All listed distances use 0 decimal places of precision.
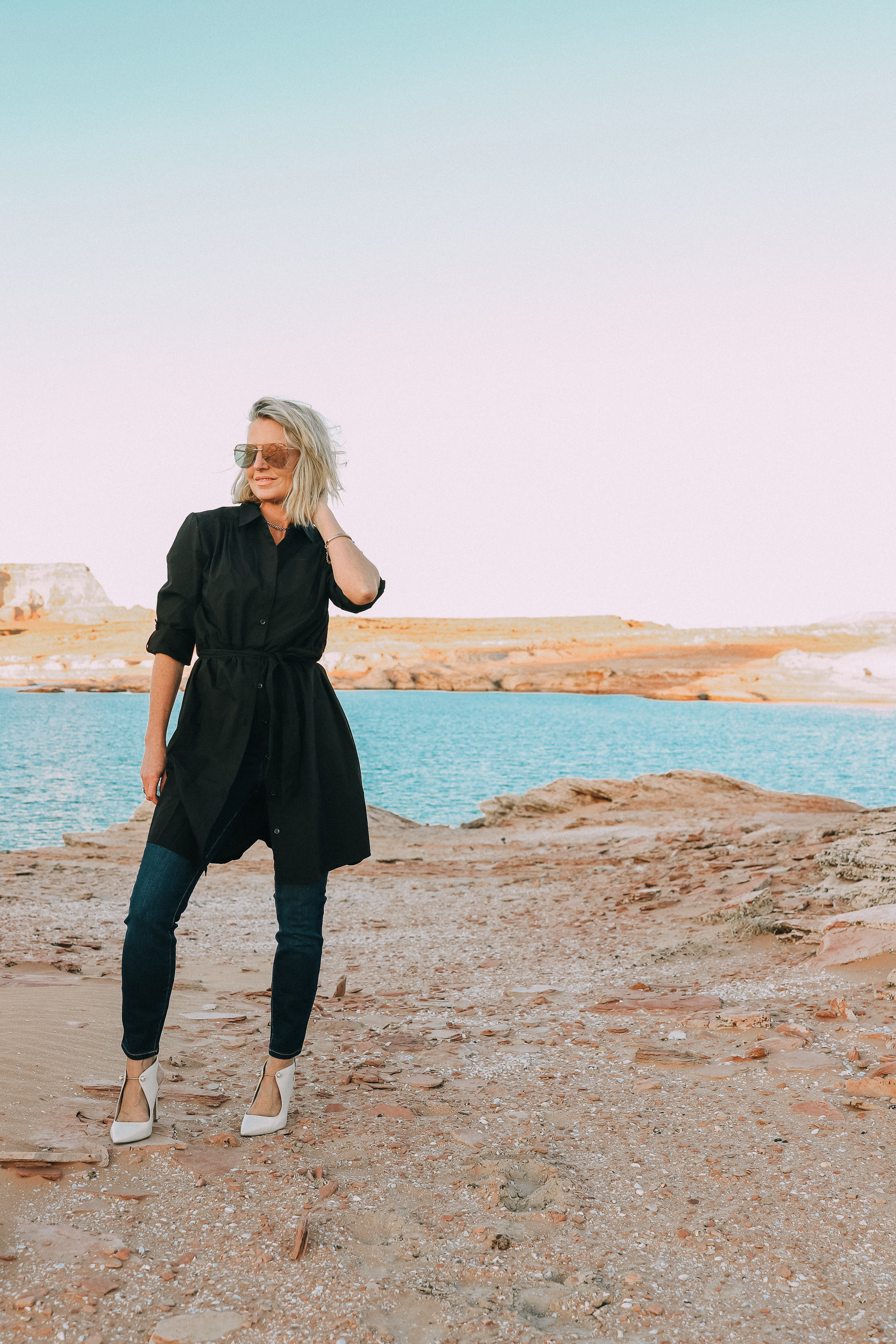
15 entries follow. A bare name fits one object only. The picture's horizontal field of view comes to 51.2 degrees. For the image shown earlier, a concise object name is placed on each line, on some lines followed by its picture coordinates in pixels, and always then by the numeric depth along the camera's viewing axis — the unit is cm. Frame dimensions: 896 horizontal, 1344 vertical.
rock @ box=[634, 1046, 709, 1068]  355
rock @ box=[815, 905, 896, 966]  476
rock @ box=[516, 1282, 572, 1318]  197
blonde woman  258
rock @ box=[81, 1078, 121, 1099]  304
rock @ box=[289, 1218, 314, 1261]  209
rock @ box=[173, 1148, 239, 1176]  247
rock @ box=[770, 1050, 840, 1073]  338
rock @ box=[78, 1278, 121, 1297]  192
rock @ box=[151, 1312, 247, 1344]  181
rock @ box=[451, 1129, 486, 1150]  277
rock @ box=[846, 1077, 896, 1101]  308
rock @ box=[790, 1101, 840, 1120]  296
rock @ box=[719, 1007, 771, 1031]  393
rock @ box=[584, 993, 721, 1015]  433
